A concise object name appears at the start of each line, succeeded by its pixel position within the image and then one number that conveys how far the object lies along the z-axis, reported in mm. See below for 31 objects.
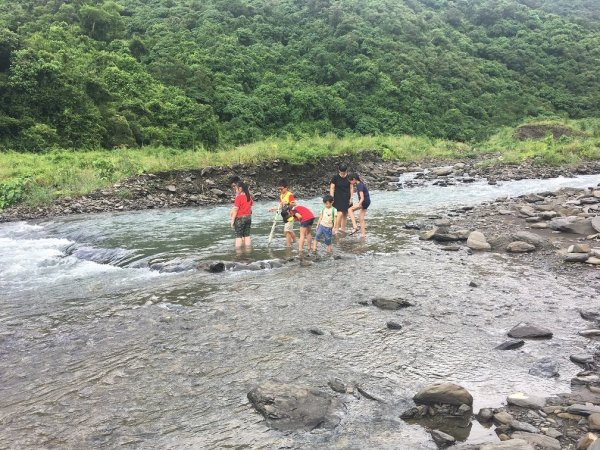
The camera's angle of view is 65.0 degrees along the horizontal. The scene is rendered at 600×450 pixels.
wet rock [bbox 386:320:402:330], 7065
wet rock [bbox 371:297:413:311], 7977
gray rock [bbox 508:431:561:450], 4051
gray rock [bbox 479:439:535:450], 3912
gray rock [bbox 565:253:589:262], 10164
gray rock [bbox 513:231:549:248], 11758
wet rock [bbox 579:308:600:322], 7110
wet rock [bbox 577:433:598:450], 3973
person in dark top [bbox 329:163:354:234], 13805
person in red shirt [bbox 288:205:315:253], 11969
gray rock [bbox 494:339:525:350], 6262
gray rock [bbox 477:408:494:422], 4625
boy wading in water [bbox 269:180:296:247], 12141
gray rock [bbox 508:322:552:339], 6547
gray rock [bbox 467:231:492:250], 11922
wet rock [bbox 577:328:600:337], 6527
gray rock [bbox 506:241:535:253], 11406
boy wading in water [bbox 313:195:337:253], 11559
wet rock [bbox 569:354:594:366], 5701
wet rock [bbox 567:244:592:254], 10531
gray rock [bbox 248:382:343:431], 4695
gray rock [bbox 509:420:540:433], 4340
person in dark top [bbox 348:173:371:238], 13980
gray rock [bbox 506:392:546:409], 4777
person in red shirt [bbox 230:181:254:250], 12320
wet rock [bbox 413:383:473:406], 4836
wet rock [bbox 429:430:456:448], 4285
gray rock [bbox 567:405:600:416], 4501
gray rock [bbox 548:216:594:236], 12812
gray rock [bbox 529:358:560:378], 5504
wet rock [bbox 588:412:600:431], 4243
